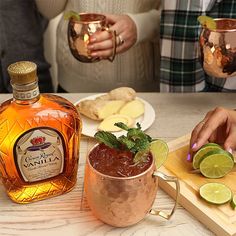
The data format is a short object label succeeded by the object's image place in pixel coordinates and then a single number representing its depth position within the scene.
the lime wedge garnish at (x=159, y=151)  0.85
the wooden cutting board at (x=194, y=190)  0.76
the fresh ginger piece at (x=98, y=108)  1.07
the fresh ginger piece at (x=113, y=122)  1.03
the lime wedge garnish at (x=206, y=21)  1.03
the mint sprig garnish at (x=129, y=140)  0.71
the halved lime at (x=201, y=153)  0.86
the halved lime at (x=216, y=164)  0.84
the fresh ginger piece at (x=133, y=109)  1.09
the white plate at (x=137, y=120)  1.03
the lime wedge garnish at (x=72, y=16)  1.12
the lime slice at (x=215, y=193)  0.79
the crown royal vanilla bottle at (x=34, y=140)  0.78
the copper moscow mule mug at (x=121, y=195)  0.71
